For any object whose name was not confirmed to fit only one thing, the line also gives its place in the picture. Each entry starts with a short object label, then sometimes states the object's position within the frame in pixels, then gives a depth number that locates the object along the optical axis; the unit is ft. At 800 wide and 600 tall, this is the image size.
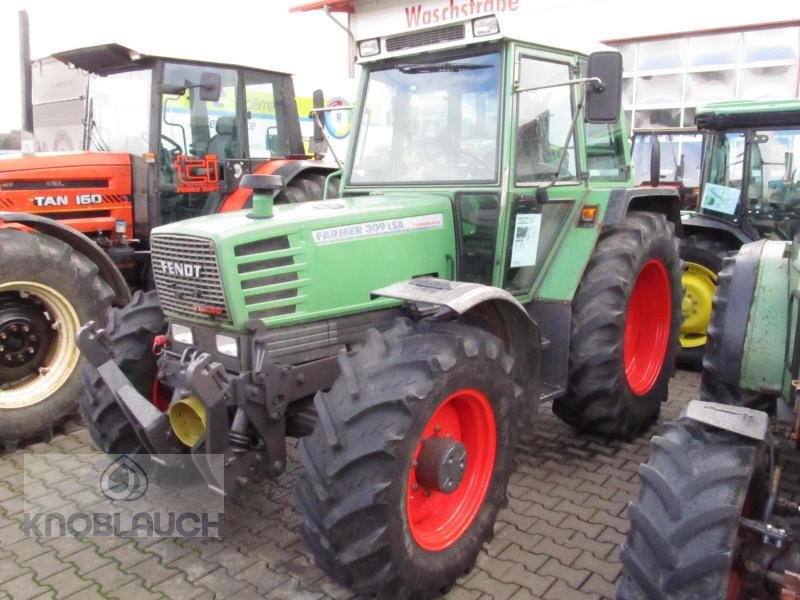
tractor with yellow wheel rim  18.95
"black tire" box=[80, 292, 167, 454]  10.97
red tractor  14.46
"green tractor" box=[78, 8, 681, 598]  8.52
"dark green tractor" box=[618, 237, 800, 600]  6.64
